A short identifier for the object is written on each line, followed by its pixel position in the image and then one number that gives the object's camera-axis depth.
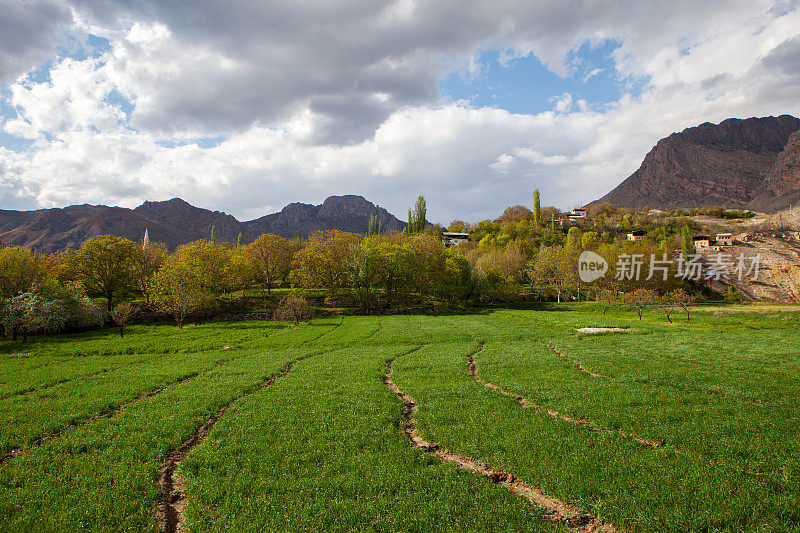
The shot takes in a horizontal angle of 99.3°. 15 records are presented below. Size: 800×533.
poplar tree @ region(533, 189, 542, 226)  175.50
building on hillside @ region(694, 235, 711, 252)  143.50
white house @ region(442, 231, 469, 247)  181.62
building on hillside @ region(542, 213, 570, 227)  189.88
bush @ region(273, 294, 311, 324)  54.12
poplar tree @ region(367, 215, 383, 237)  147.57
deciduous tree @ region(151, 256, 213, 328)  49.09
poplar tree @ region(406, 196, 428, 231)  145.75
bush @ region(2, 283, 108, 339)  39.59
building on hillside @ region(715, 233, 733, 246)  154.75
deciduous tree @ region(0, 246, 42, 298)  47.69
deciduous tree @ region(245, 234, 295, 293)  84.81
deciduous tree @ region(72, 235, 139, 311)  61.75
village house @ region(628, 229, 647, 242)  151.38
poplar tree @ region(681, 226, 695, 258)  103.79
